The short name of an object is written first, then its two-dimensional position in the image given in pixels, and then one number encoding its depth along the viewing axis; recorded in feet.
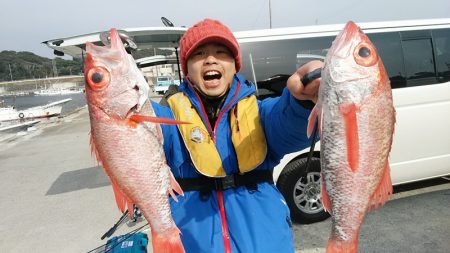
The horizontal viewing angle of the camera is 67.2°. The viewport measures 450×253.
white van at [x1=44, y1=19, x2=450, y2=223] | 14.03
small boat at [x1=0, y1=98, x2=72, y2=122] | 82.43
